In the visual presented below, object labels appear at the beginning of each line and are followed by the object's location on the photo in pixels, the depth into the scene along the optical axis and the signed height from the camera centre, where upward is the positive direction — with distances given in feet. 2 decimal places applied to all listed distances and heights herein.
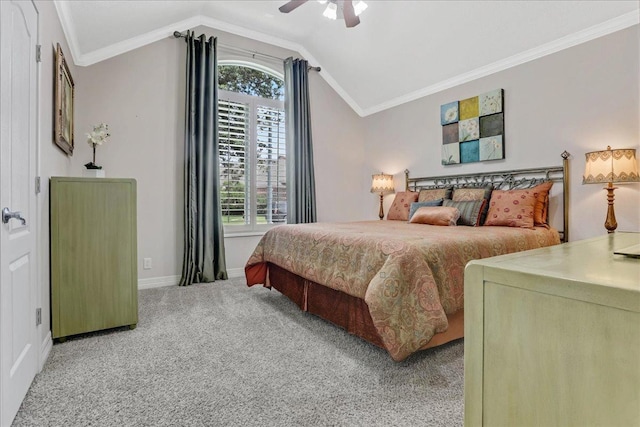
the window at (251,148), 14.33 +2.85
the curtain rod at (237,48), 12.80 +7.05
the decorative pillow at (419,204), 12.20 +0.26
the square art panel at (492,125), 11.82 +3.12
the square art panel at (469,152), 12.55 +2.28
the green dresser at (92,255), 7.41 -1.00
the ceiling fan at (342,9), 9.58 +5.99
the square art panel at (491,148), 11.84 +2.28
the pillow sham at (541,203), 9.91 +0.24
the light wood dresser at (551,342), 1.84 -0.83
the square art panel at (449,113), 13.19 +3.97
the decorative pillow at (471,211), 10.63 -0.02
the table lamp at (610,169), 8.48 +1.08
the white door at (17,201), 4.59 +0.18
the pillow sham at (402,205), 13.76 +0.26
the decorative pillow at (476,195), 10.89 +0.58
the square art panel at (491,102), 11.80 +3.95
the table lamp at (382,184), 15.84 +1.30
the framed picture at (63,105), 7.80 +2.78
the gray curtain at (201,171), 12.85 +1.61
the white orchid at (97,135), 9.76 +2.26
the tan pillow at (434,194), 12.73 +0.68
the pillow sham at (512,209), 9.73 +0.06
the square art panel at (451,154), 13.16 +2.31
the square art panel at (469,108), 12.54 +3.95
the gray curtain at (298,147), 15.38 +3.03
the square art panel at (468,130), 12.51 +3.12
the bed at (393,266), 5.92 -1.21
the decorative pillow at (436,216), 10.58 -0.16
